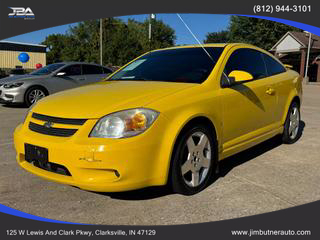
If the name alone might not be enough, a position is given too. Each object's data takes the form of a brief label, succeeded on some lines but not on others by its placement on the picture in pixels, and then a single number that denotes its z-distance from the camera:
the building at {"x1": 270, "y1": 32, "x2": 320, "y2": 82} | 24.27
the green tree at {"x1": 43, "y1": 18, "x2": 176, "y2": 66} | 32.35
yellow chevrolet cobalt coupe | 2.19
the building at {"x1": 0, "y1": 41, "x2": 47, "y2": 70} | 40.50
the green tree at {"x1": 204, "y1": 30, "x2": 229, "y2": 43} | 41.52
